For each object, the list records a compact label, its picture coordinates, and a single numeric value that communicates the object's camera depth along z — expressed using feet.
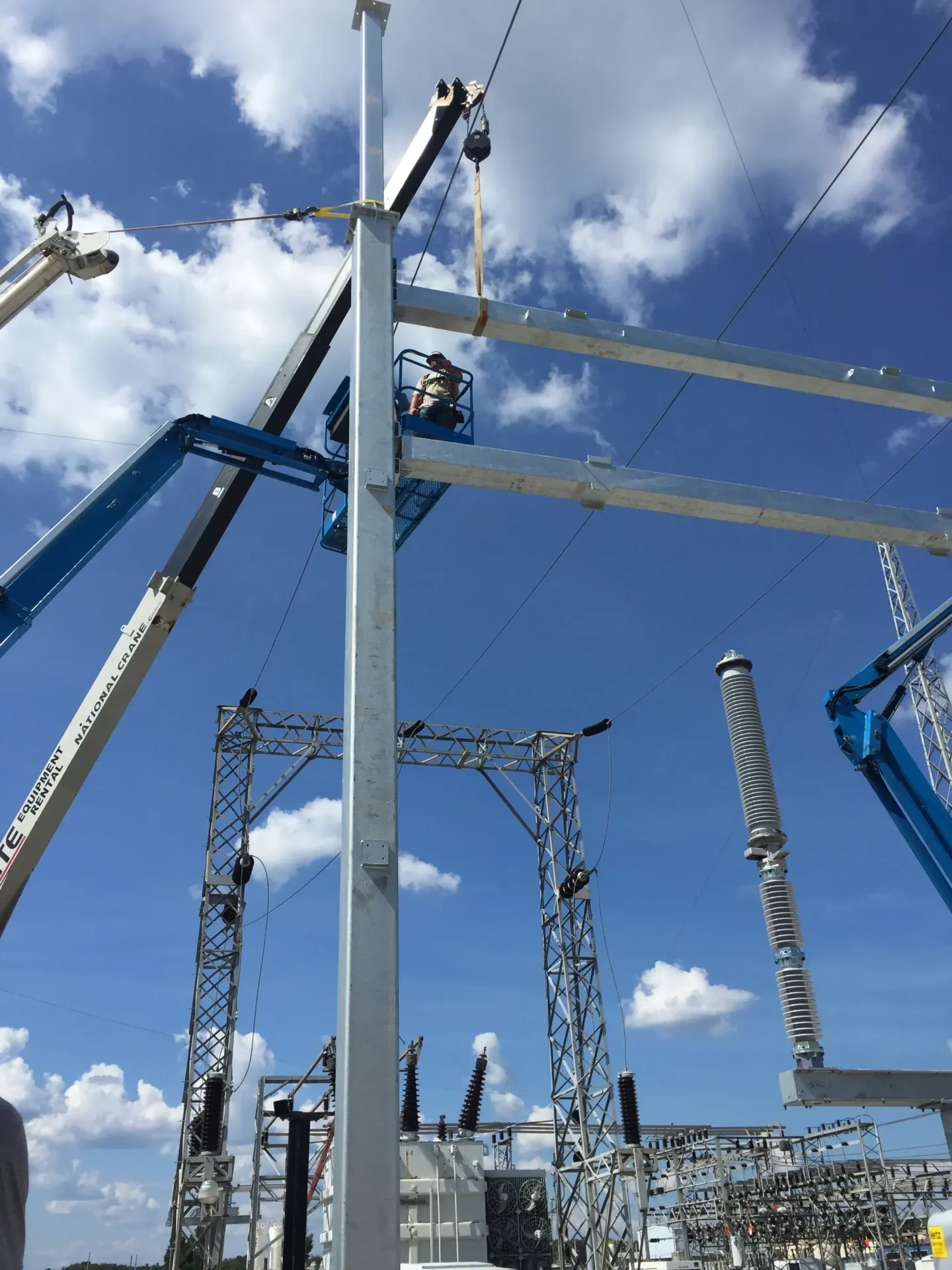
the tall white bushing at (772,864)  37.09
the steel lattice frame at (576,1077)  65.82
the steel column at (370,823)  15.70
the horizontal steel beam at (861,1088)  36.32
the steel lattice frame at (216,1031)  58.13
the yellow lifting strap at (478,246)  26.58
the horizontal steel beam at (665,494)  24.21
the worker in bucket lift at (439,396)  41.19
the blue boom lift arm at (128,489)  29.99
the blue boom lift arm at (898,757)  33.68
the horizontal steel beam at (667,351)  26.27
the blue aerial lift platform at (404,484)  37.81
